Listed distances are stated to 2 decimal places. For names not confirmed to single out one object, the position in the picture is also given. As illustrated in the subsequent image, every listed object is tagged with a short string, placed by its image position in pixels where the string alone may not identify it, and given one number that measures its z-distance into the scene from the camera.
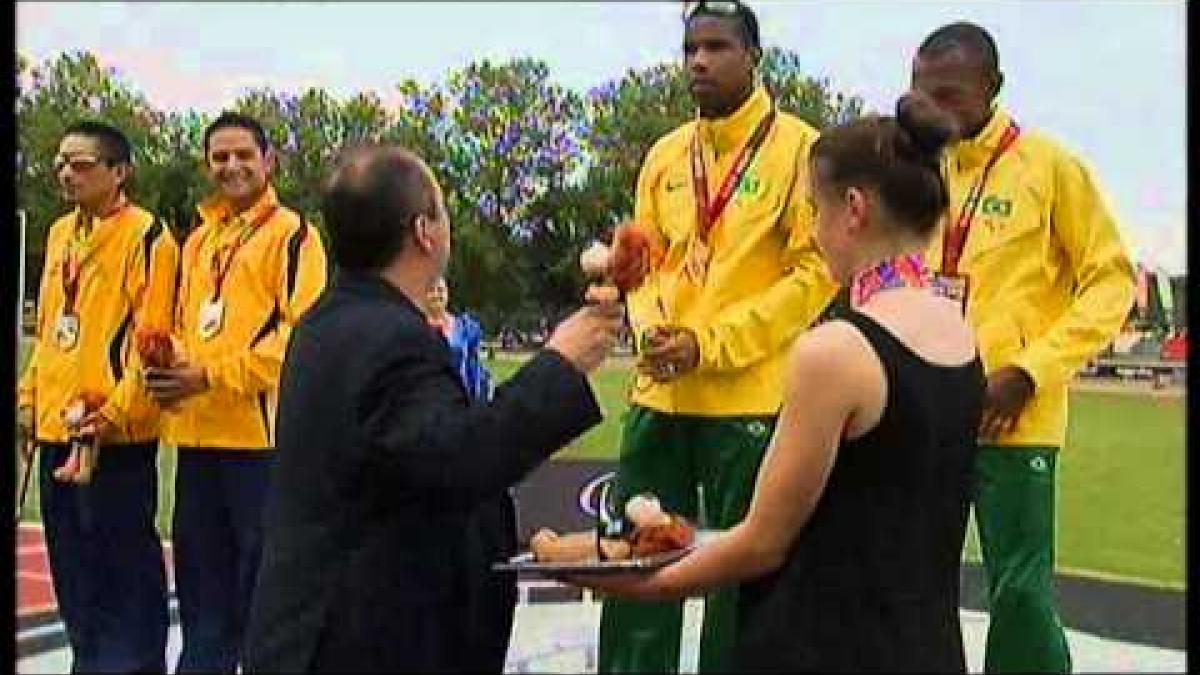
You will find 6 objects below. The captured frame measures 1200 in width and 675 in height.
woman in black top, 1.72
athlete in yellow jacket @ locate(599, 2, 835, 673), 2.79
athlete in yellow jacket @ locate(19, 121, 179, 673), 3.31
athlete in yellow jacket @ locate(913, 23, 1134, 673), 2.80
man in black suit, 1.79
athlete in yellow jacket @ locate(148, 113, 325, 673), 3.25
